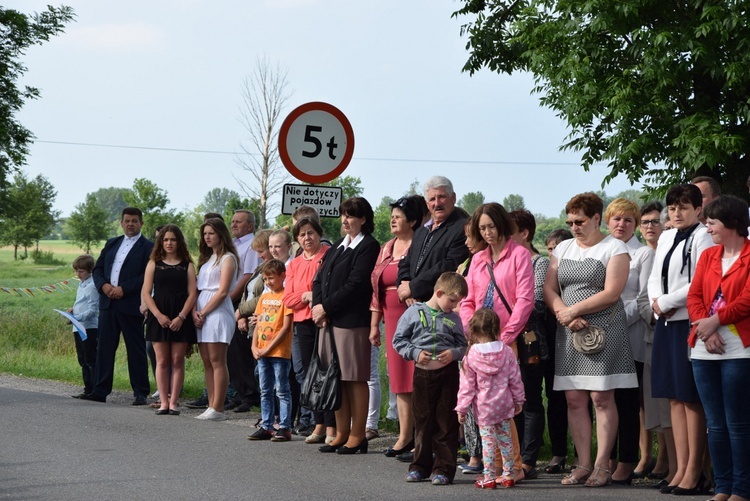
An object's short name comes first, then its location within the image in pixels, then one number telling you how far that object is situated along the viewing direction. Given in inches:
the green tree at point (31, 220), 4106.8
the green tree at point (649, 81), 824.3
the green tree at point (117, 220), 4486.7
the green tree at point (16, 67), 1528.1
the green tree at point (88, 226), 4906.5
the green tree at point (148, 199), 4362.7
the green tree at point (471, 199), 6946.9
